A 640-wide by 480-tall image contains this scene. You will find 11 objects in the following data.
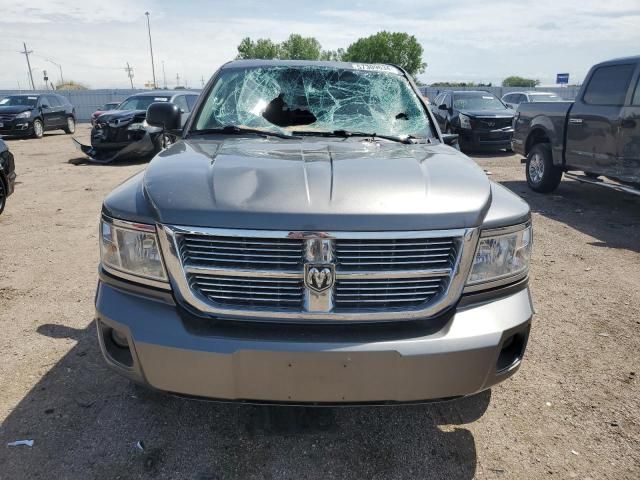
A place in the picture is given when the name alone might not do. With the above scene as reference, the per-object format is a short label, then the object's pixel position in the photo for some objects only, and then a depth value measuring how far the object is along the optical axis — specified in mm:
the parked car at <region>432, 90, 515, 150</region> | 13789
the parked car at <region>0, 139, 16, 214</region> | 6754
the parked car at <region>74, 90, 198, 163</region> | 12398
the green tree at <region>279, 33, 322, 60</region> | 76875
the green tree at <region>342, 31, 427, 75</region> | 69188
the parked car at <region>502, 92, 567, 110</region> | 17562
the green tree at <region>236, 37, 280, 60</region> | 77812
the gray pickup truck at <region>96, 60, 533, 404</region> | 1911
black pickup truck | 6805
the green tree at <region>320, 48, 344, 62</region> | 70950
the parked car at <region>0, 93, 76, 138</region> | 18344
